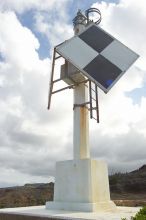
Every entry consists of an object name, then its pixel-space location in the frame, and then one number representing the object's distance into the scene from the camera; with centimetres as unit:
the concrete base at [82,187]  541
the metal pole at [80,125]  587
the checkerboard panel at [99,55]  543
